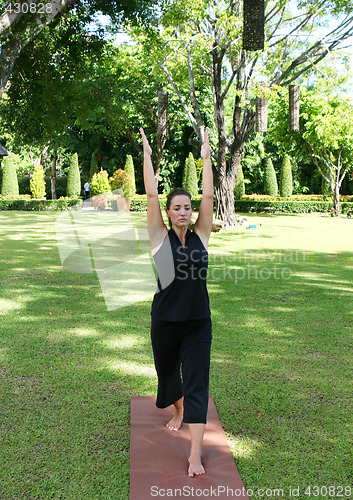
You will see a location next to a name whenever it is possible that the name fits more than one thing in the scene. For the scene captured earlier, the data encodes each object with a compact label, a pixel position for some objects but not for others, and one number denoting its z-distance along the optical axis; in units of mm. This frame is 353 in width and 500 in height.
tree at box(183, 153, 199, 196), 35156
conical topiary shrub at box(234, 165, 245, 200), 33081
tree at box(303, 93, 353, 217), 23297
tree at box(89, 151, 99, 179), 37000
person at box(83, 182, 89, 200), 34678
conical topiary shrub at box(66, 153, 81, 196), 34750
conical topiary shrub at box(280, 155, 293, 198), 34781
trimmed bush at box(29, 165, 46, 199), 31562
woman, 3096
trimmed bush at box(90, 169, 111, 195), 28703
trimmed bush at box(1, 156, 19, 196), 32750
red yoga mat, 2873
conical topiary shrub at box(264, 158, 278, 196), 36000
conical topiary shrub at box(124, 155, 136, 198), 29481
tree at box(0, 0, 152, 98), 8448
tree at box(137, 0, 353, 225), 16281
